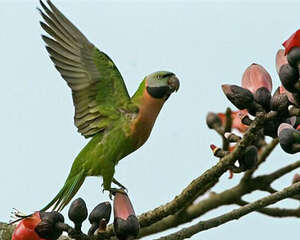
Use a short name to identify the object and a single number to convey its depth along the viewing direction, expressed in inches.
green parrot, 255.0
